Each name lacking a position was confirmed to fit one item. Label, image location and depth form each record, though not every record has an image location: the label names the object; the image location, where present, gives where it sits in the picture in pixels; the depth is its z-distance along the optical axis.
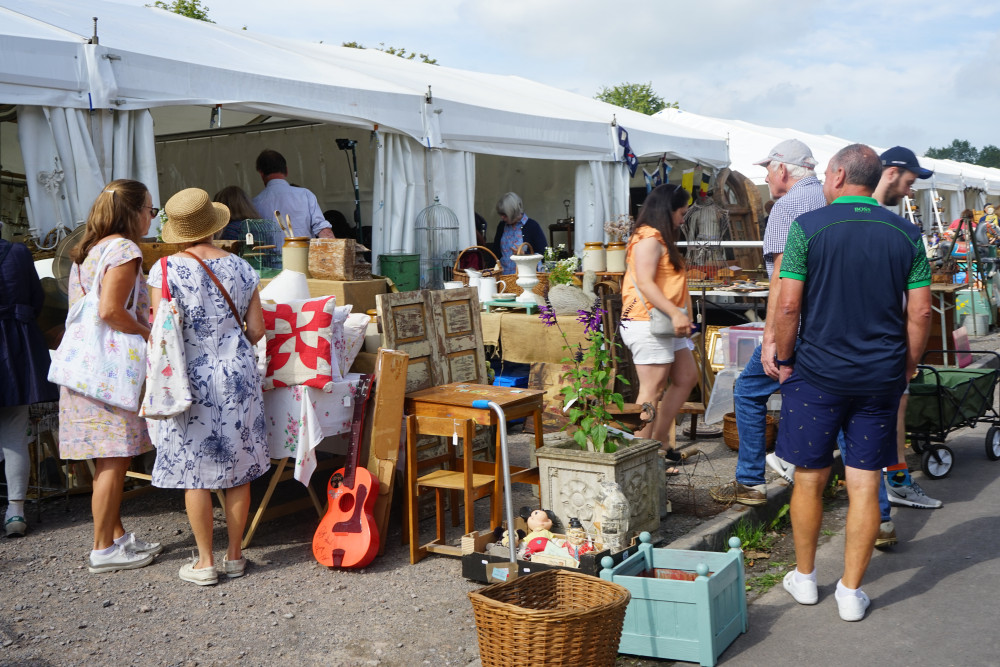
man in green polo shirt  3.53
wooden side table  4.43
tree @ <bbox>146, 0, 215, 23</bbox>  23.28
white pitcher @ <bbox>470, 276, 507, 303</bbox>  7.64
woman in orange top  5.41
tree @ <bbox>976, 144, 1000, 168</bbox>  117.62
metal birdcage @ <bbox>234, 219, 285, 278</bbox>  6.44
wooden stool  4.31
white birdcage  8.84
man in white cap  4.81
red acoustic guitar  4.26
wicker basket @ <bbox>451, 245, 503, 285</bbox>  8.00
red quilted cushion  4.41
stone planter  4.24
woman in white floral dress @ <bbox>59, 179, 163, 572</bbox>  4.31
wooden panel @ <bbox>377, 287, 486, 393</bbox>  4.95
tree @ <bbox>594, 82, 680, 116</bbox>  46.97
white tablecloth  4.38
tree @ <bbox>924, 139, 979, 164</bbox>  130.25
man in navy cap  4.93
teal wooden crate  3.24
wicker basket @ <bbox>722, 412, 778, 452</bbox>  6.28
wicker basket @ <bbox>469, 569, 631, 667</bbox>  2.87
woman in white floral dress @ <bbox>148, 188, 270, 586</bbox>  4.04
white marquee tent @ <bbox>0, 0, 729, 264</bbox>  6.08
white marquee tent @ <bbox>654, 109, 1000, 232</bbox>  18.23
